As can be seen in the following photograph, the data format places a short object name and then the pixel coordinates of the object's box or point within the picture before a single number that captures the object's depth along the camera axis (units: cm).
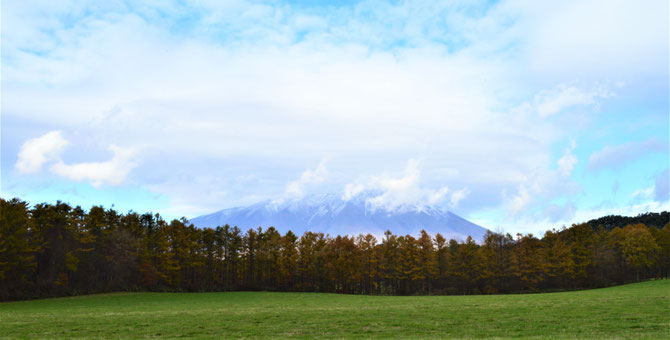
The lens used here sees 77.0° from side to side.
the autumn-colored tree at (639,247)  9131
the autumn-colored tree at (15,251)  5644
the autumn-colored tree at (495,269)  8731
